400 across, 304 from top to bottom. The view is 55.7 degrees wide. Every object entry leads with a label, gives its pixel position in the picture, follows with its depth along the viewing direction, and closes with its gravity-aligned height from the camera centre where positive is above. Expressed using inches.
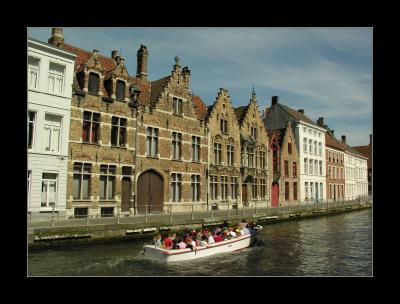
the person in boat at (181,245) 580.3 -100.2
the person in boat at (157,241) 586.7 -96.3
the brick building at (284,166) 1572.1 +60.0
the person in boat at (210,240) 634.2 -100.8
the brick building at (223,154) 1229.7 +87.6
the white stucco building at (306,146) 1776.6 +167.7
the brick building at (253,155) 1370.7 +93.3
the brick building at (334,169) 2013.5 +61.9
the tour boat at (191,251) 567.2 -114.0
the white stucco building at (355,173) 2249.0 +43.3
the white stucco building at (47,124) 774.5 +116.3
